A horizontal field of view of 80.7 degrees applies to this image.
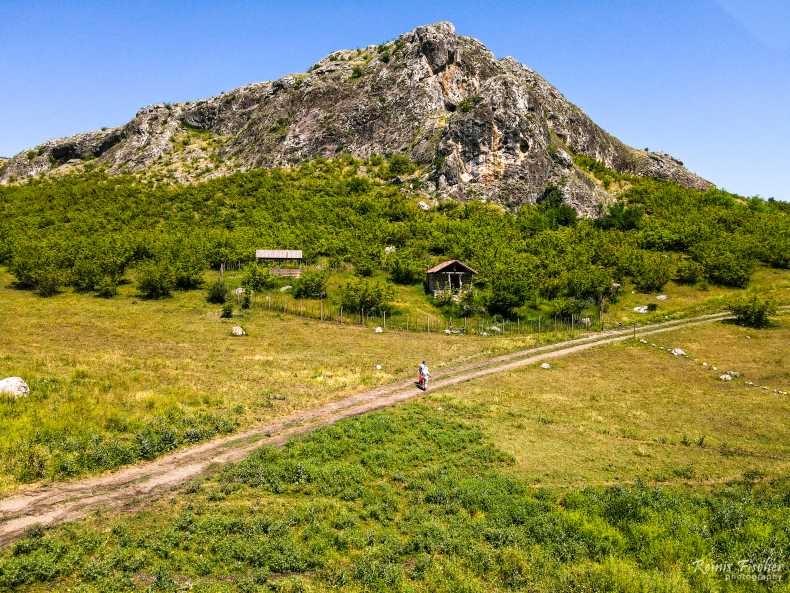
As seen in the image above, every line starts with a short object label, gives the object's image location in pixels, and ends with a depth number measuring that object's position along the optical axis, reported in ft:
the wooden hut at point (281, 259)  279.49
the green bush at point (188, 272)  252.83
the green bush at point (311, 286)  243.40
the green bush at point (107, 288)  240.32
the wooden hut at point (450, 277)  253.44
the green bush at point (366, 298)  219.61
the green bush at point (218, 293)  233.35
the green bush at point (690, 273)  267.80
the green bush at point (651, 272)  262.47
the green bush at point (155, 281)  237.86
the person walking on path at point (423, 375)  114.39
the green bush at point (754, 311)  186.50
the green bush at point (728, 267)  260.83
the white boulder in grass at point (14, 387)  80.80
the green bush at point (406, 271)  272.31
